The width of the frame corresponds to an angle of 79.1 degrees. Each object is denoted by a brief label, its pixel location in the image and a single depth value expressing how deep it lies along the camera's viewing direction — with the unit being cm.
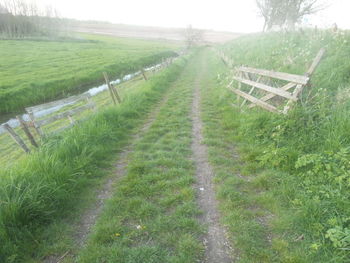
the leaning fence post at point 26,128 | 507
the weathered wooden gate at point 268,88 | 565
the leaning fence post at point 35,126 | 554
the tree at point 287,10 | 2727
